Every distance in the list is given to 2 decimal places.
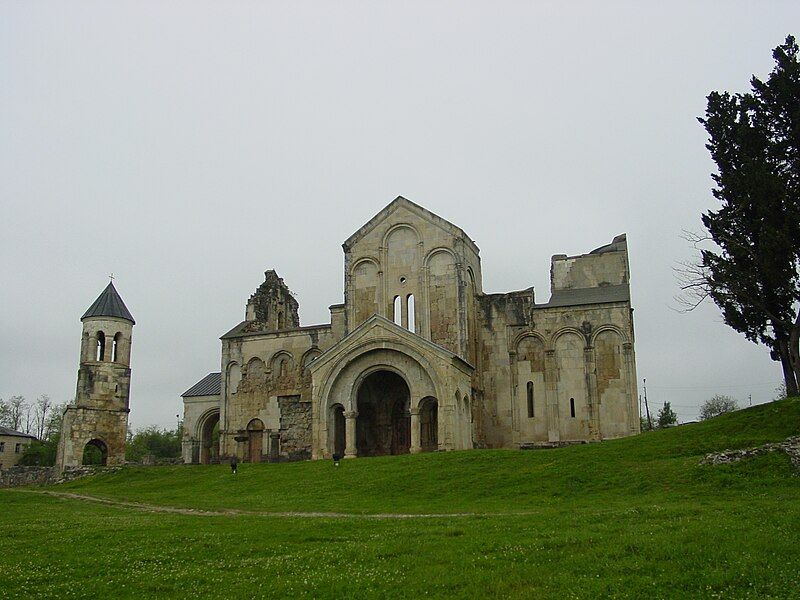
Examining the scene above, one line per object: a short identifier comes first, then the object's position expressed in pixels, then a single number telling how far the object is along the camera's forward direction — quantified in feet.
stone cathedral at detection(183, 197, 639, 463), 133.69
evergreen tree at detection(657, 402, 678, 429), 271.69
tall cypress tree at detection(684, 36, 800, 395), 92.43
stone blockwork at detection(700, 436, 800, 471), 79.27
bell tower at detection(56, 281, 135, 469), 159.63
